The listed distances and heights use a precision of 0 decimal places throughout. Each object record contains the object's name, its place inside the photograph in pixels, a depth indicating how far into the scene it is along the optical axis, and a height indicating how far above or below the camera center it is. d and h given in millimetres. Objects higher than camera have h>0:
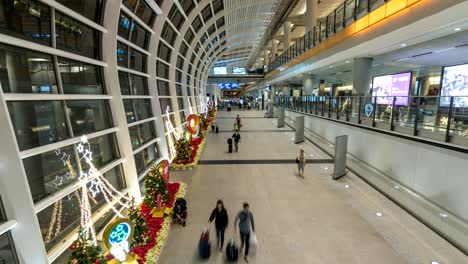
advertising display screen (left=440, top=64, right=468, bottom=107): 10834 -276
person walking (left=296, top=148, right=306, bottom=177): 10132 -3229
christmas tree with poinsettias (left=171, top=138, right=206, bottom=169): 11669 -3475
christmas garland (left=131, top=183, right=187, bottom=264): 5238 -3436
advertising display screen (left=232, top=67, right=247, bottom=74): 49375 +3641
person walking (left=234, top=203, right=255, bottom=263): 5336 -2985
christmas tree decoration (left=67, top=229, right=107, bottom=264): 3870 -2475
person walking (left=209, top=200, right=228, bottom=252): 5516 -2907
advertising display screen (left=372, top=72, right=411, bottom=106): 9875 -357
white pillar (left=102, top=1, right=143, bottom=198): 6363 -17
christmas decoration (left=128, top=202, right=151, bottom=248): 5391 -2997
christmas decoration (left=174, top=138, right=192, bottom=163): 12078 -3007
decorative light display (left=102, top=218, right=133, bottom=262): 4238 -2500
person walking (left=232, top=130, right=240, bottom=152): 14610 -3084
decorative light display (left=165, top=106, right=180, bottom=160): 13209 -2550
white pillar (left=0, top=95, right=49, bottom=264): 3238 -1337
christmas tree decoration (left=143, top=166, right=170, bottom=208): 7078 -2781
